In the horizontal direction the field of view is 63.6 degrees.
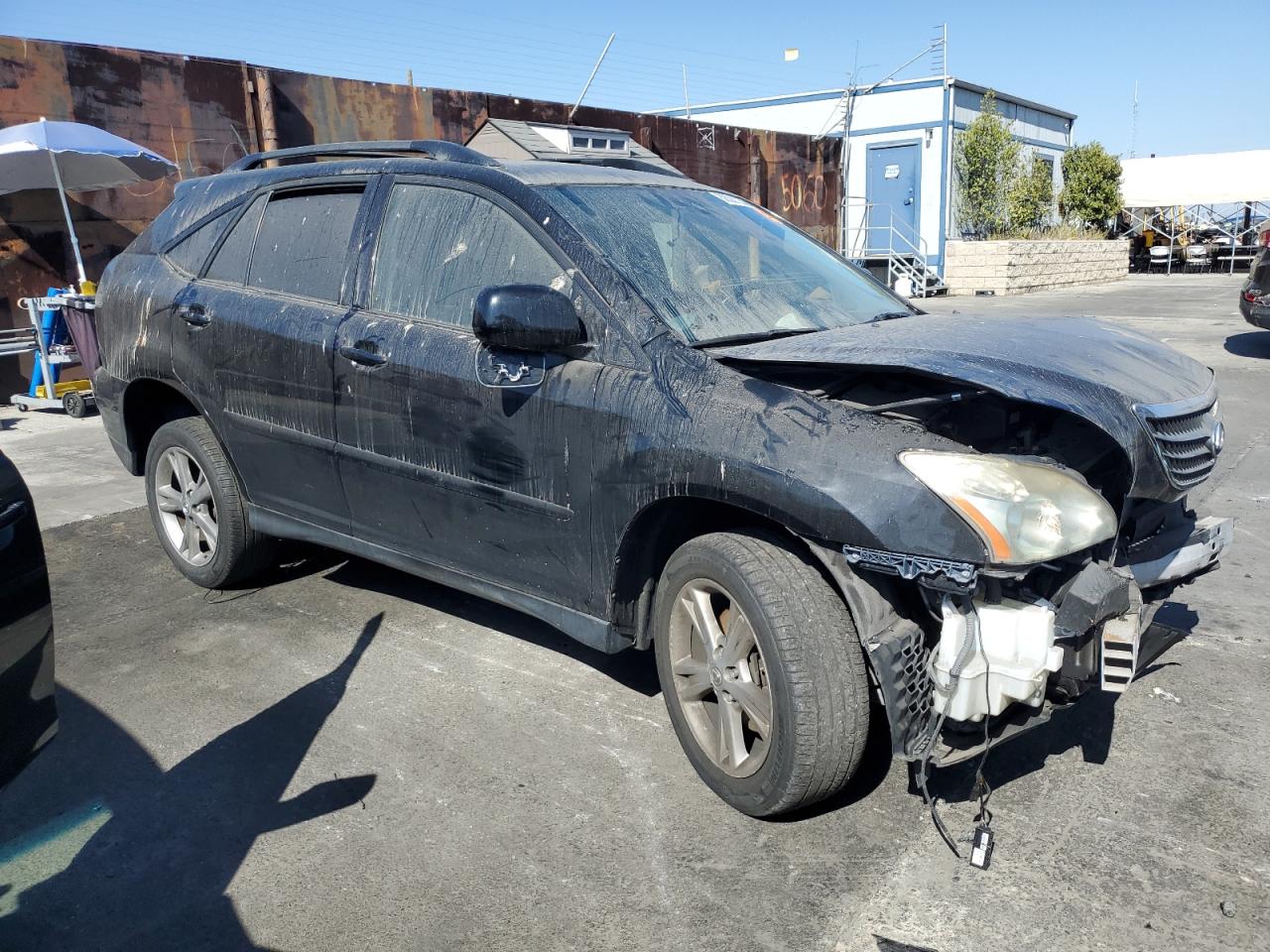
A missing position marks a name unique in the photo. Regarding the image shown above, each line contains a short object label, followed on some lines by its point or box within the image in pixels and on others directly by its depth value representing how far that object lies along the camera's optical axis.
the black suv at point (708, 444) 2.52
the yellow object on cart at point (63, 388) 10.21
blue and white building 25.31
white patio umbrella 9.28
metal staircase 24.22
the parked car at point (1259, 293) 10.88
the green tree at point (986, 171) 25.05
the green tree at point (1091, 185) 28.88
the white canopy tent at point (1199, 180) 30.02
